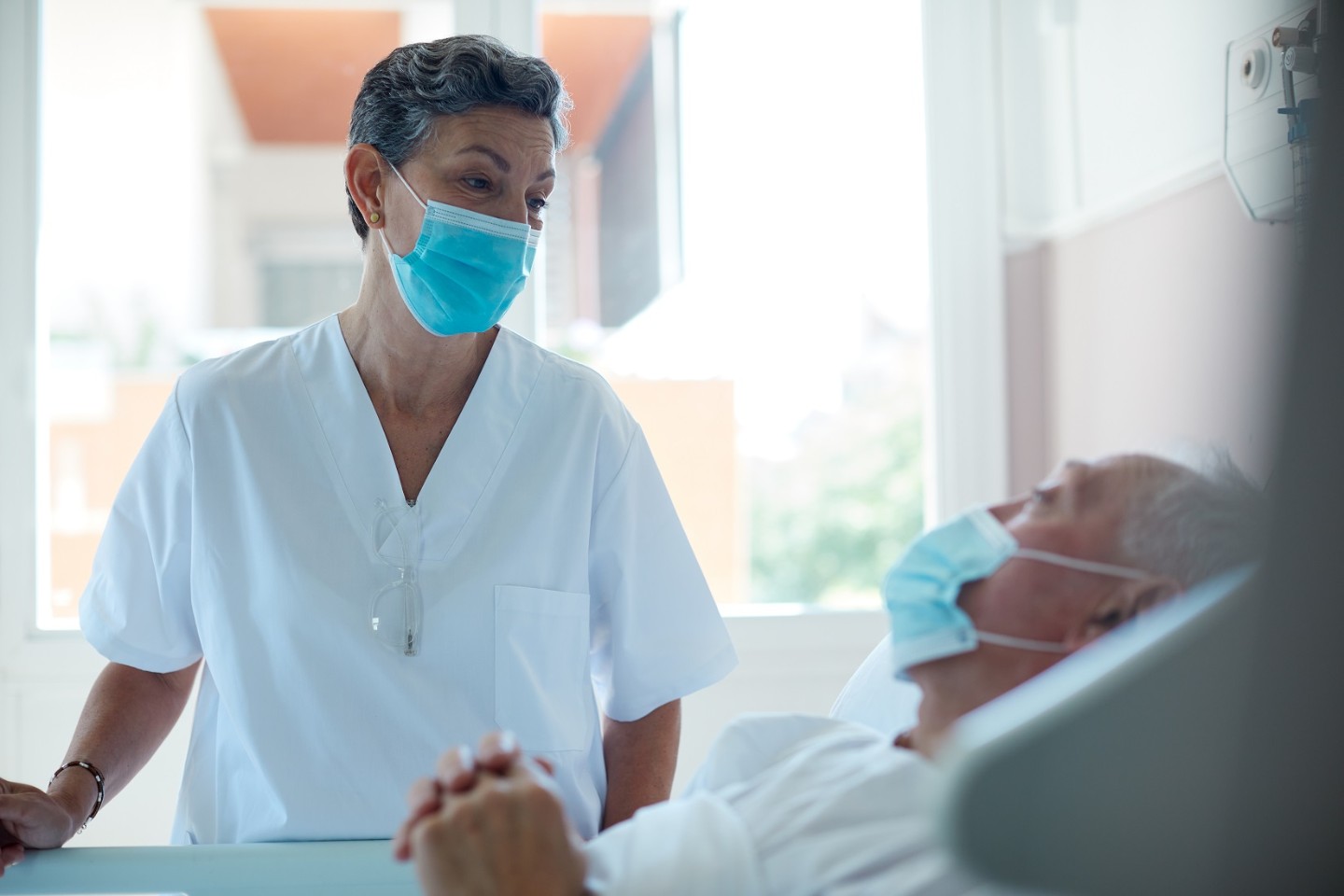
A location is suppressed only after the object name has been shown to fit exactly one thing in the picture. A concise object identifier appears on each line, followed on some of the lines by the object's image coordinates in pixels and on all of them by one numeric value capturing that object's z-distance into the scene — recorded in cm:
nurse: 134
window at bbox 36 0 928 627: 248
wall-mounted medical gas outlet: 151
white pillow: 123
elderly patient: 76
